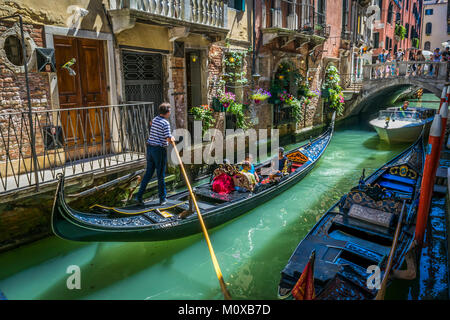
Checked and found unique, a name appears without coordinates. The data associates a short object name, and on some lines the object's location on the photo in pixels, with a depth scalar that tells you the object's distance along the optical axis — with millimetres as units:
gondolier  4688
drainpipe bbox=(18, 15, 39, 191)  4191
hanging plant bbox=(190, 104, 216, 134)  7594
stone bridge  13633
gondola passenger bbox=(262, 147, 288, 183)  6754
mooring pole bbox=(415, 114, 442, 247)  4195
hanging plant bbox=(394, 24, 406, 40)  24961
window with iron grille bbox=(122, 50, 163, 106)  6453
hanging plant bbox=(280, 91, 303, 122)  10919
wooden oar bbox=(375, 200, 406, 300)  2852
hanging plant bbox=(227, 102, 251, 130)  8438
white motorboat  11945
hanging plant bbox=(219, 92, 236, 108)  8180
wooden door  5438
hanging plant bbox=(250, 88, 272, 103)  9430
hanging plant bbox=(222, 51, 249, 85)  8531
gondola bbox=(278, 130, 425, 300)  3328
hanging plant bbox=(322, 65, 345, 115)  13992
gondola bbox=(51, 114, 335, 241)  3799
